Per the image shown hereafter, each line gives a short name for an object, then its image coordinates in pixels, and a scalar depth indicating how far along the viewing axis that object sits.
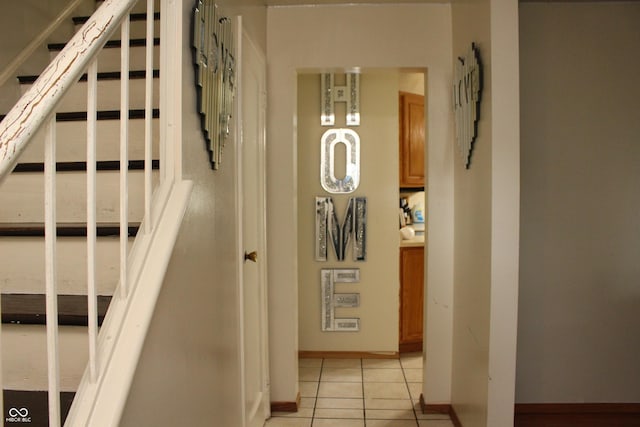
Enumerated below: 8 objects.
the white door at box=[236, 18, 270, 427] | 2.22
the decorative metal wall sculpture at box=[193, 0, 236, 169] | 1.48
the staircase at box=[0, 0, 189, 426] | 0.92
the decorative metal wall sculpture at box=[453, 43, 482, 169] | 2.22
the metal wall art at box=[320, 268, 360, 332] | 3.76
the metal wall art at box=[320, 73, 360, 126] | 3.68
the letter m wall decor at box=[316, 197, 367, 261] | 3.72
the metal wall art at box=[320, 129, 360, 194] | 3.70
